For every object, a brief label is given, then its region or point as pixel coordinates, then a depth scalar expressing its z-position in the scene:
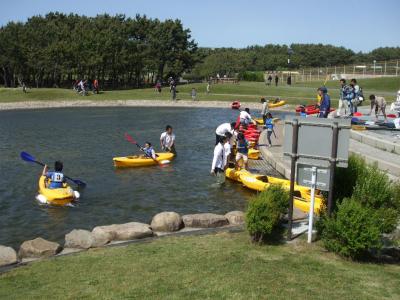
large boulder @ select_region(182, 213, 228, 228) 11.55
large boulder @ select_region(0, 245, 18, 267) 9.69
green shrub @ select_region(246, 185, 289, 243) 9.52
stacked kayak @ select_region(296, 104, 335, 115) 36.58
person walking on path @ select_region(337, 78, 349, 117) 25.75
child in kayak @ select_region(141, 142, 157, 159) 20.98
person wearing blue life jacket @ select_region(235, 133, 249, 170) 18.59
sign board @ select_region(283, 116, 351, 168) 9.04
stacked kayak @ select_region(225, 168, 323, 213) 13.45
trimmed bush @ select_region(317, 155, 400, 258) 8.58
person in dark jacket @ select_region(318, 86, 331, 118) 21.31
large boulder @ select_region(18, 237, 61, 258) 10.08
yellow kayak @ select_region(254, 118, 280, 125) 31.92
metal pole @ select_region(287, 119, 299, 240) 9.40
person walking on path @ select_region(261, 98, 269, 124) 29.33
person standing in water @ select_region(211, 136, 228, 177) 16.81
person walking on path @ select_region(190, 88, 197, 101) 52.64
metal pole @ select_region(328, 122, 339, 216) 9.01
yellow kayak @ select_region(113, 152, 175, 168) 20.67
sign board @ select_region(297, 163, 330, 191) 9.44
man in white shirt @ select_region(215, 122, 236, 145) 19.52
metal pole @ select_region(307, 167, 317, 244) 9.46
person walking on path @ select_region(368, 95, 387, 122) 25.59
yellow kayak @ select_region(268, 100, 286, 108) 46.97
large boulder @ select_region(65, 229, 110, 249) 10.52
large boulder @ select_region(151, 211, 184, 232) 11.37
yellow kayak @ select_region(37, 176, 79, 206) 15.04
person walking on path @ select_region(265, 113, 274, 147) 22.84
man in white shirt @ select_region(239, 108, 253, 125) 24.23
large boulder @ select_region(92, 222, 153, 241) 10.88
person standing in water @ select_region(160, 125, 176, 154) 22.79
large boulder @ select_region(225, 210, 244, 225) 11.88
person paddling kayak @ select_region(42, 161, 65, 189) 15.48
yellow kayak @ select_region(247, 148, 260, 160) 21.83
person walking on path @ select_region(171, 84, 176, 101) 52.25
